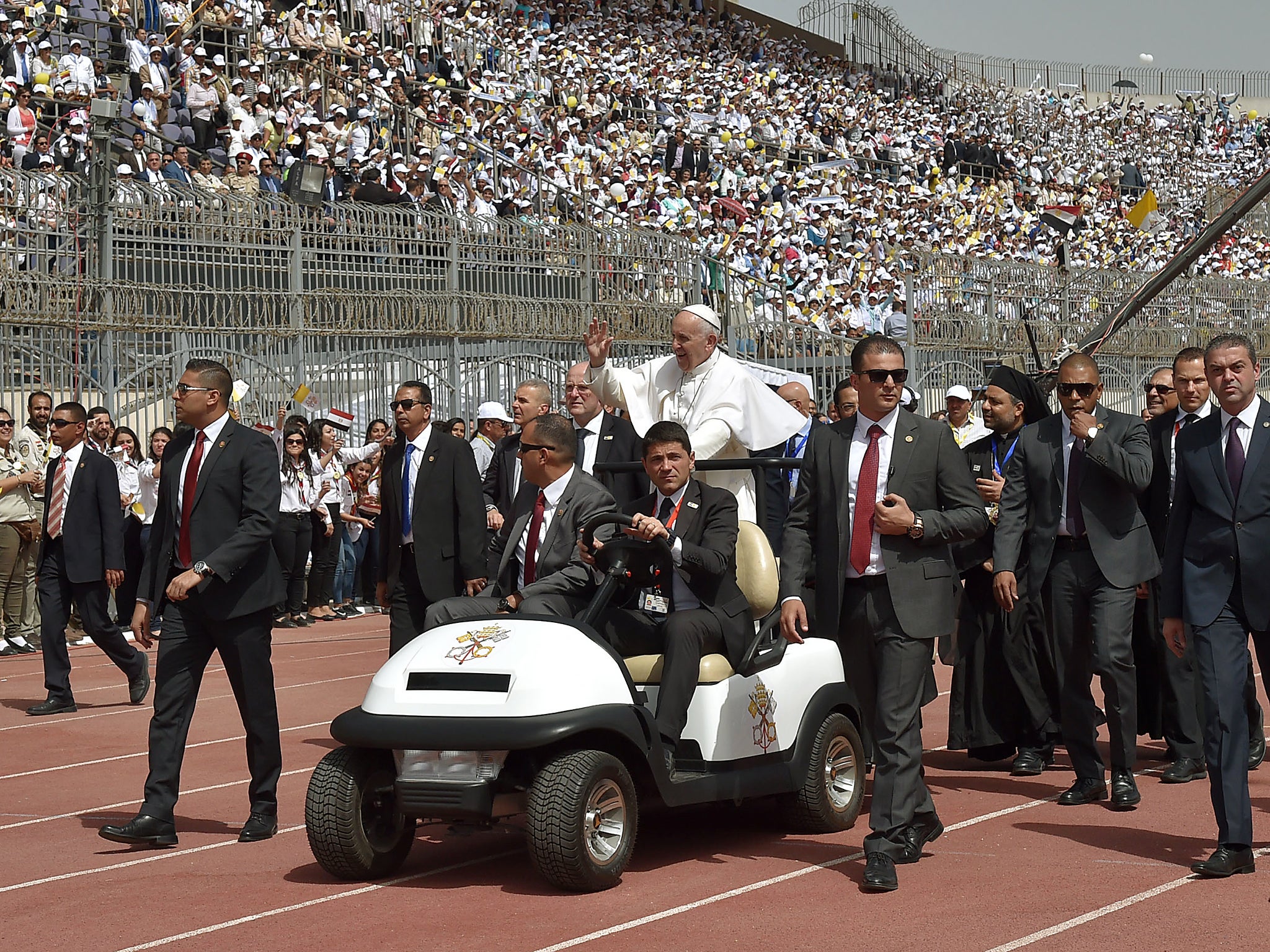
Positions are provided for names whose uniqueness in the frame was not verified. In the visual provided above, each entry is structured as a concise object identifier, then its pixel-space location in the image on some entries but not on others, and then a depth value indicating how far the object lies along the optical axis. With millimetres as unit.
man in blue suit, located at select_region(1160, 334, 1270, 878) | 12266
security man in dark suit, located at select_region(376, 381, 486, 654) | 17687
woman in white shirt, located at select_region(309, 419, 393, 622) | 32812
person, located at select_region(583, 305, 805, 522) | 15539
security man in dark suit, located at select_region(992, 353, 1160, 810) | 14977
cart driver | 13414
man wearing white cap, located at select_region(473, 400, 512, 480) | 25953
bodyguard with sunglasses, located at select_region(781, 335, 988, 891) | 12602
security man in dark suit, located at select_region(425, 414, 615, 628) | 14273
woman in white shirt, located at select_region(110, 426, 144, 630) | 29859
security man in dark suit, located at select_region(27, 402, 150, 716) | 21844
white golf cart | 11922
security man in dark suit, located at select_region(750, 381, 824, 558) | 18344
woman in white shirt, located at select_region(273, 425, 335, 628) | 31172
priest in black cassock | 17281
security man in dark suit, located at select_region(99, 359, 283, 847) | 14359
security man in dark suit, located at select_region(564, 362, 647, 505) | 18750
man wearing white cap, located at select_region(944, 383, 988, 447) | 21312
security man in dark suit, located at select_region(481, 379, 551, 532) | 19656
